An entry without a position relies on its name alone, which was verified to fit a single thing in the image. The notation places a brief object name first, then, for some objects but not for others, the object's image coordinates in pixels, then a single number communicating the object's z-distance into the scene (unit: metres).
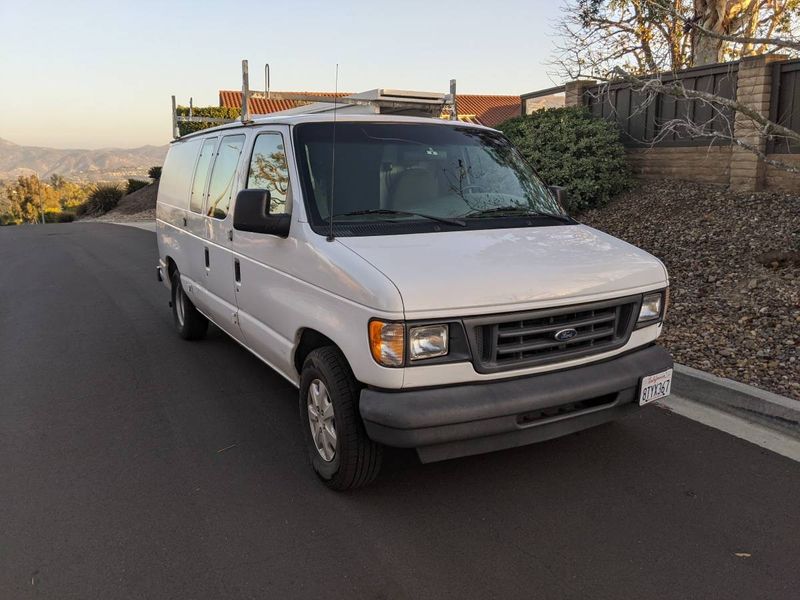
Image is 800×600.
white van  3.21
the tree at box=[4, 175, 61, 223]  97.19
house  34.96
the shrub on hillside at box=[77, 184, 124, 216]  38.66
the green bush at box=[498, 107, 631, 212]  11.64
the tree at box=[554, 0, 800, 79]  13.21
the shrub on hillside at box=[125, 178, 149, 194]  40.00
